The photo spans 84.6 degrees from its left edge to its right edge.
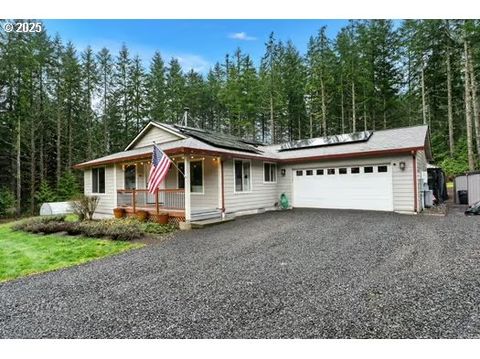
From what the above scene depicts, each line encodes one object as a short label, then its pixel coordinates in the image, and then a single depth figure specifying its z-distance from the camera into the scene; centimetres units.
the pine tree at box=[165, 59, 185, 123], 2534
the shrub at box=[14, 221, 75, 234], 859
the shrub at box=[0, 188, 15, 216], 1507
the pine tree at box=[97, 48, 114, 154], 2306
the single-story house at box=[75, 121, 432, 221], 952
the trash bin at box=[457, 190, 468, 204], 1176
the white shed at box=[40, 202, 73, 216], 1348
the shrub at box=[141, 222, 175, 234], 790
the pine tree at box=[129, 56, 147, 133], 2419
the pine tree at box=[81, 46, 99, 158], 2177
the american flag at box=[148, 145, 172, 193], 774
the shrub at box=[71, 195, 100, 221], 1055
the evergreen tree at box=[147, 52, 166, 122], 2448
